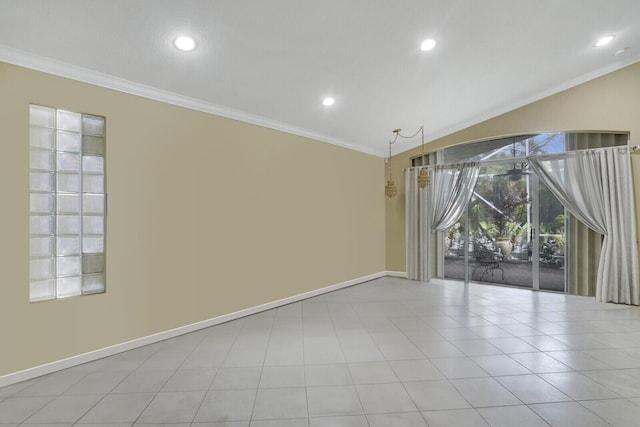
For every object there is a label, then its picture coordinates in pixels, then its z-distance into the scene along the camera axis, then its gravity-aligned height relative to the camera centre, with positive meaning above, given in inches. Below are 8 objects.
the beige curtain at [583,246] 195.9 -18.7
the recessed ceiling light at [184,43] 108.7 +62.4
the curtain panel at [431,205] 232.8 +9.9
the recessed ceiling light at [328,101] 166.8 +63.8
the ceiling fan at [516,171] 219.5 +33.1
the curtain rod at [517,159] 181.9 +41.0
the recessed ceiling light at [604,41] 155.4 +89.7
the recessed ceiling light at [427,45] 133.0 +75.3
